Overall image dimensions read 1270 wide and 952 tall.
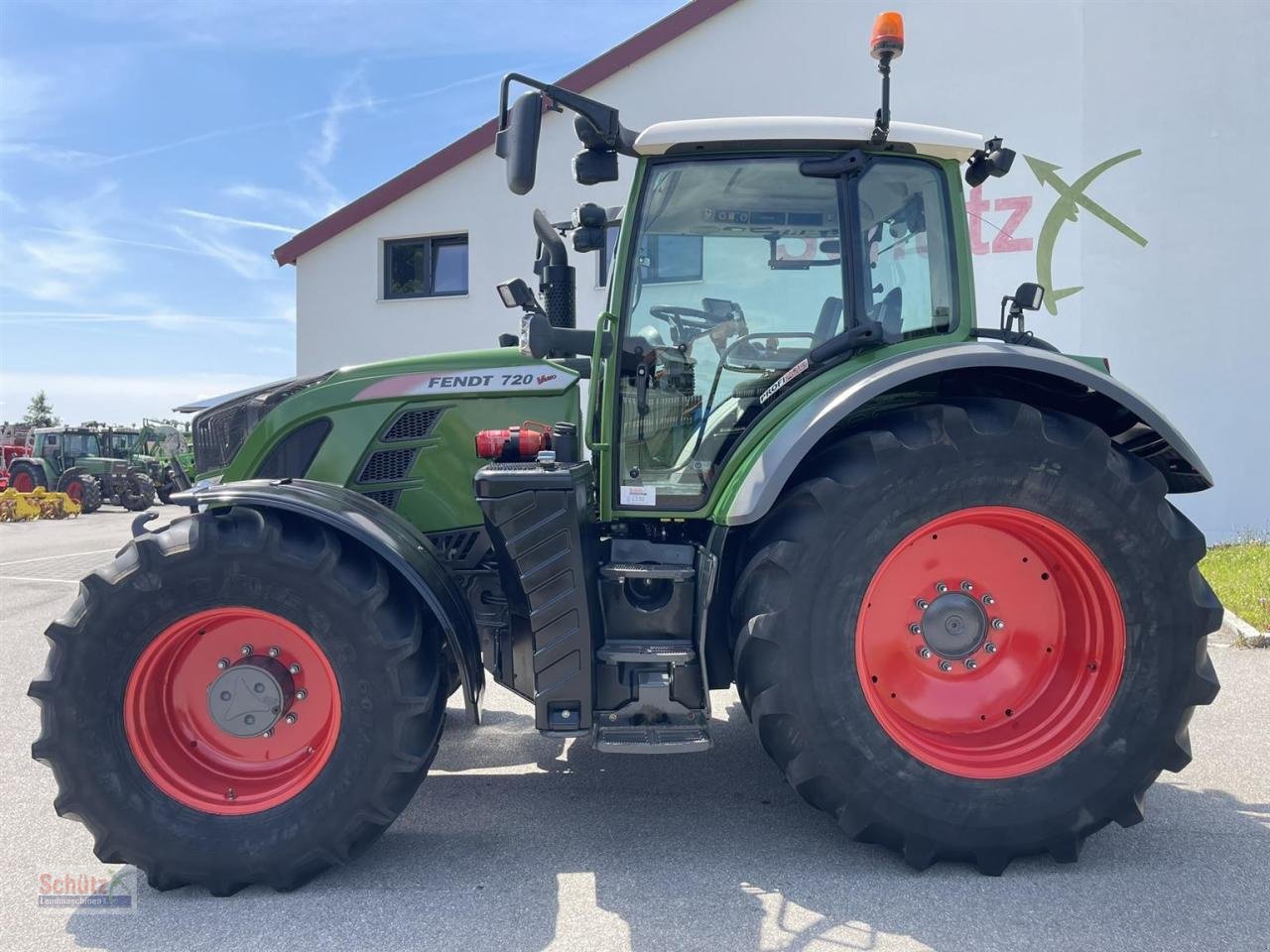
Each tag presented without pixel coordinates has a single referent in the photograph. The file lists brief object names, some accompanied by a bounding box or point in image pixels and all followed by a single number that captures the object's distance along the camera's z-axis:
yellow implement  17.06
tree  62.61
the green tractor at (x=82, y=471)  19.70
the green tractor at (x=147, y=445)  20.22
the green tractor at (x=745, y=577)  2.61
